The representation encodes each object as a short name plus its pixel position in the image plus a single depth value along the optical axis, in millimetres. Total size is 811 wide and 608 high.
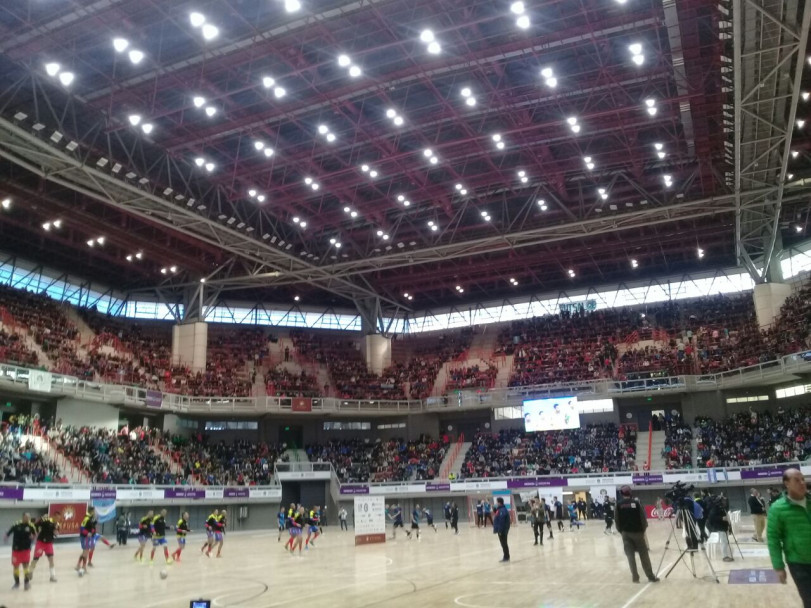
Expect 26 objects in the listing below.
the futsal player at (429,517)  44644
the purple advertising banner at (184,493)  39656
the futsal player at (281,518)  35031
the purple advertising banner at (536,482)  45344
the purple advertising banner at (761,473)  38312
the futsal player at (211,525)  24109
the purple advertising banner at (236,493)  43262
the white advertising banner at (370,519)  29516
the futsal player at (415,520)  33312
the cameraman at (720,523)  16219
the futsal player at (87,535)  20125
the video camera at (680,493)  17144
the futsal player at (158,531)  22438
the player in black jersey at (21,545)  16250
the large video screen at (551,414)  48312
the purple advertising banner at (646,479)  42625
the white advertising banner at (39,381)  37844
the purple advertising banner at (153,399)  45562
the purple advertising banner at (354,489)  48531
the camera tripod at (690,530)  16162
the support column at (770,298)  44531
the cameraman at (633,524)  13352
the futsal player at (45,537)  17625
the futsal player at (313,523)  26828
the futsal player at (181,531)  23000
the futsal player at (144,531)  23234
